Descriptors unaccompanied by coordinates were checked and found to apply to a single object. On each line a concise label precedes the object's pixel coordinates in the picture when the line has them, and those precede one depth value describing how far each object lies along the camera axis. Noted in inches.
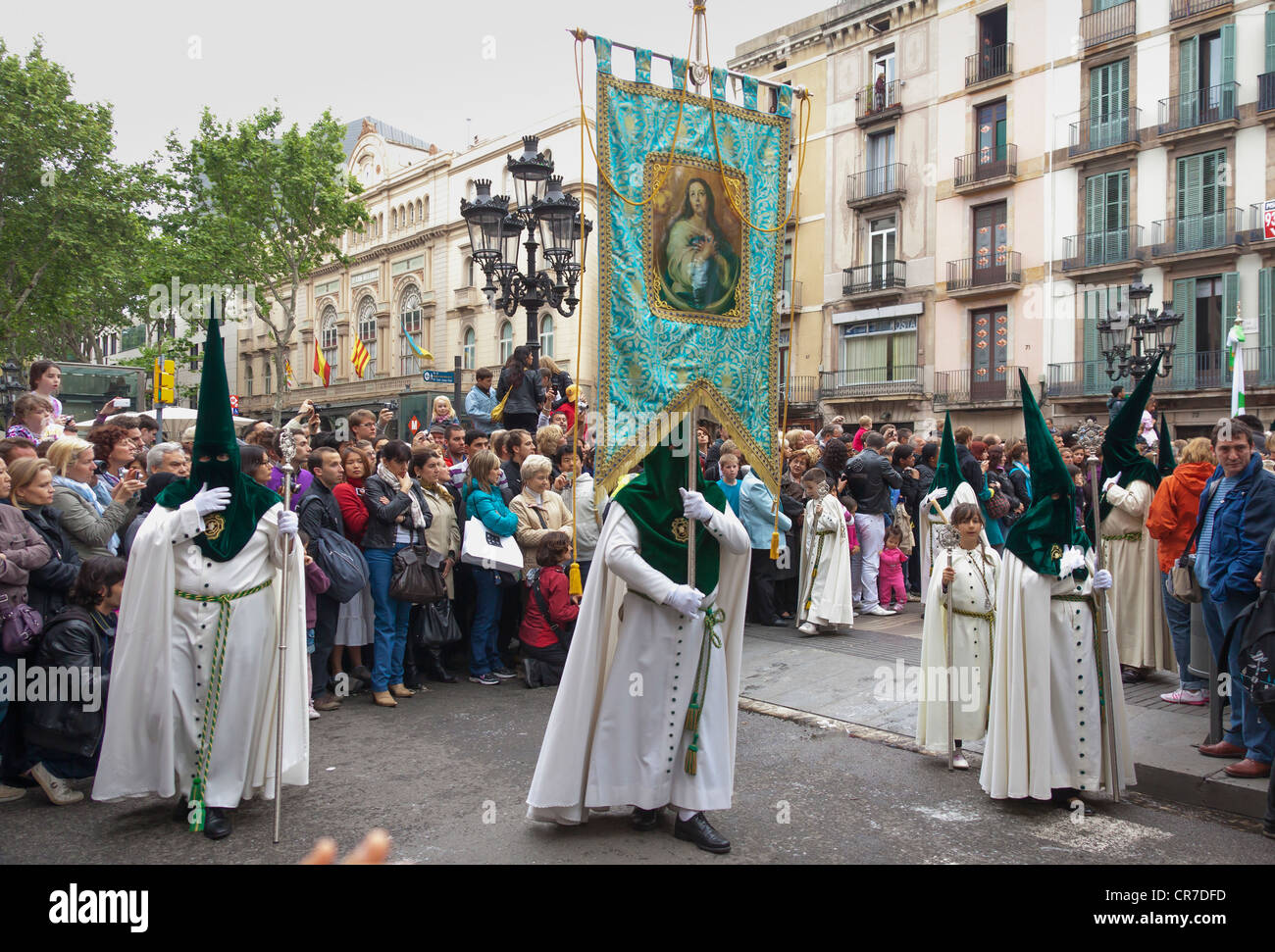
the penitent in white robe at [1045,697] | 202.5
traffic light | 530.3
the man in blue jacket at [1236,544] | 223.6
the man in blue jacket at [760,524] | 382.3
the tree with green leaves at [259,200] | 1259.2
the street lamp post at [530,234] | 410.9
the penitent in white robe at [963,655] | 238.5
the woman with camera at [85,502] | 225.0
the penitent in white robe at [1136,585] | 311.6
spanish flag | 1080.2
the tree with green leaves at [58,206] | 1067.3
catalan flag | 1083.3
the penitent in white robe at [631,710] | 181.3
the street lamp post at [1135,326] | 644.7
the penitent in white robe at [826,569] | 374.3
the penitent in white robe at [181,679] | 186.4
